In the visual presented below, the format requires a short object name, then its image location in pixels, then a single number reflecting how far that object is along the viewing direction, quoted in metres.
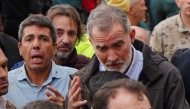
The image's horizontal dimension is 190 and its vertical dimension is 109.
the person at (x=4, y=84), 8.25
